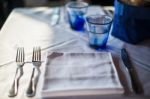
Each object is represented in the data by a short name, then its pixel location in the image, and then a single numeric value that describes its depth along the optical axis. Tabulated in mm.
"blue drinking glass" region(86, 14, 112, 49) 855
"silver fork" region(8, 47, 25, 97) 646
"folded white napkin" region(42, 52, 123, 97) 636
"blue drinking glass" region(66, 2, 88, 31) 1019
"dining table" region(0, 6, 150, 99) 691
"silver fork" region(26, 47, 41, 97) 646
